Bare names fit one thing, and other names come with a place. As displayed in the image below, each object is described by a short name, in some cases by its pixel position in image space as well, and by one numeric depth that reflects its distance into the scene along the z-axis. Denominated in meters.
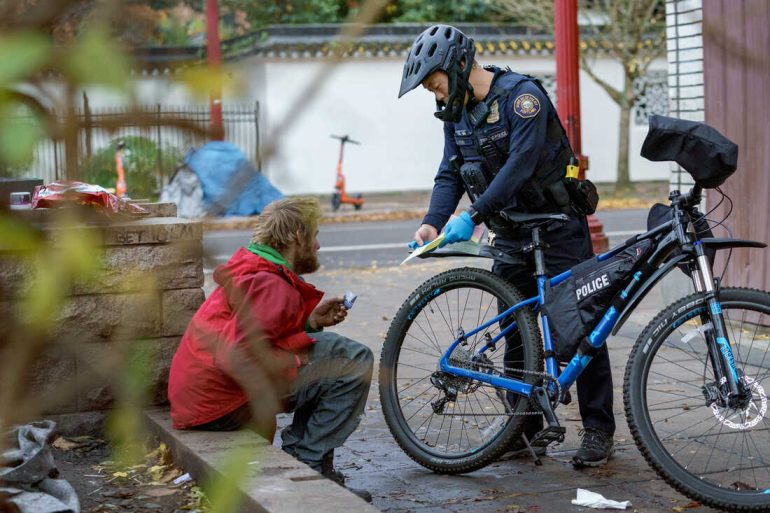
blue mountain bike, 7.69
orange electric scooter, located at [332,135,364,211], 36.00
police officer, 8.50
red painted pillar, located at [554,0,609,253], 19.73
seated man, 7.85
